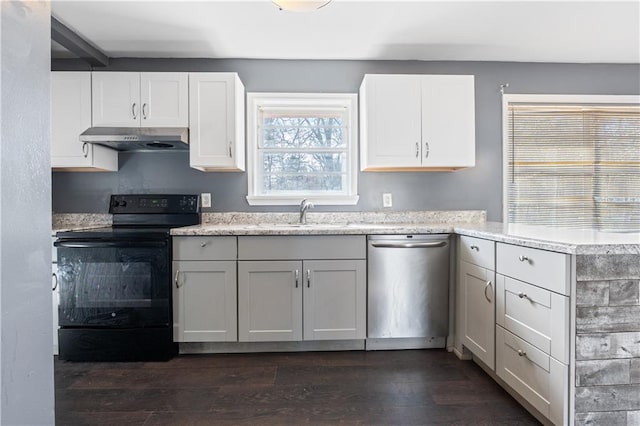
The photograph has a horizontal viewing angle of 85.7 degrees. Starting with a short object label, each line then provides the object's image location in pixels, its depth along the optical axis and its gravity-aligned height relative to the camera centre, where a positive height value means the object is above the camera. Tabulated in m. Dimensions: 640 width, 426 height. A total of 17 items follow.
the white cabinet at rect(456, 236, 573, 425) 1.45 -0.55
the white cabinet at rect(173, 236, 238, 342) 2.39 -0.49
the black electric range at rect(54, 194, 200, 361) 2.33 -0.59
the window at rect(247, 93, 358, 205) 3.03 +0.52
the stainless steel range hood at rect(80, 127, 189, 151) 2.53 +0.54
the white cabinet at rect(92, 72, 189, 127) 2.64 +0.83
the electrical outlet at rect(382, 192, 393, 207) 3.05 +0.07
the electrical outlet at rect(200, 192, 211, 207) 2.97 +0.08
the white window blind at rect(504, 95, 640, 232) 3.11 +0.40
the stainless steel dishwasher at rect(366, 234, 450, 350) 2.43 -0.55
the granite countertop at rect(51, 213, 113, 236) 2.96 -0.08
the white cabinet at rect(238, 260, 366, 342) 2.40 -0.64
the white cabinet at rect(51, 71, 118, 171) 2.63 +0.73
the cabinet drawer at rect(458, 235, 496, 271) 1.99 -0.27
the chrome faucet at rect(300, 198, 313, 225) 2.87 +0.00
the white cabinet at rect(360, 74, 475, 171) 2.70 +0.70
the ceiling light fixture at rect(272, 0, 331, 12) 1.55 +0.93
